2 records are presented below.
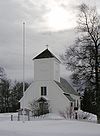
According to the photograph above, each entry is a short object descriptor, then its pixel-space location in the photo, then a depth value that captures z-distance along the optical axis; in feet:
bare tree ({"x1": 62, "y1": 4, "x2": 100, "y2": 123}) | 108.27
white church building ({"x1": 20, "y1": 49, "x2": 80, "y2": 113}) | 173.92
